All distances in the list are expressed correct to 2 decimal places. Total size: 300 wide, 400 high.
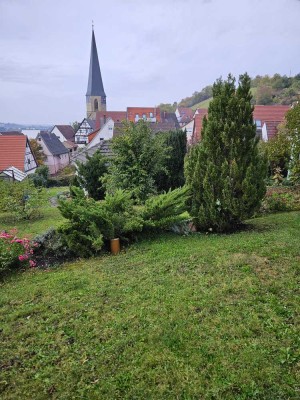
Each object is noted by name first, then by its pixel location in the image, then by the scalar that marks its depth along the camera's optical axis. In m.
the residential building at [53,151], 37.62
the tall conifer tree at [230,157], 5.47
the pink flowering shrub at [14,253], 4.64
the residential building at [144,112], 44.31
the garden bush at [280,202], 8.37
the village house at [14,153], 23.80
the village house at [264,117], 23.06
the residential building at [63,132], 52.51
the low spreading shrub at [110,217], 5.08
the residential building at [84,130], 48.94
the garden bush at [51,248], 5.23
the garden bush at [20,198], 10.76
